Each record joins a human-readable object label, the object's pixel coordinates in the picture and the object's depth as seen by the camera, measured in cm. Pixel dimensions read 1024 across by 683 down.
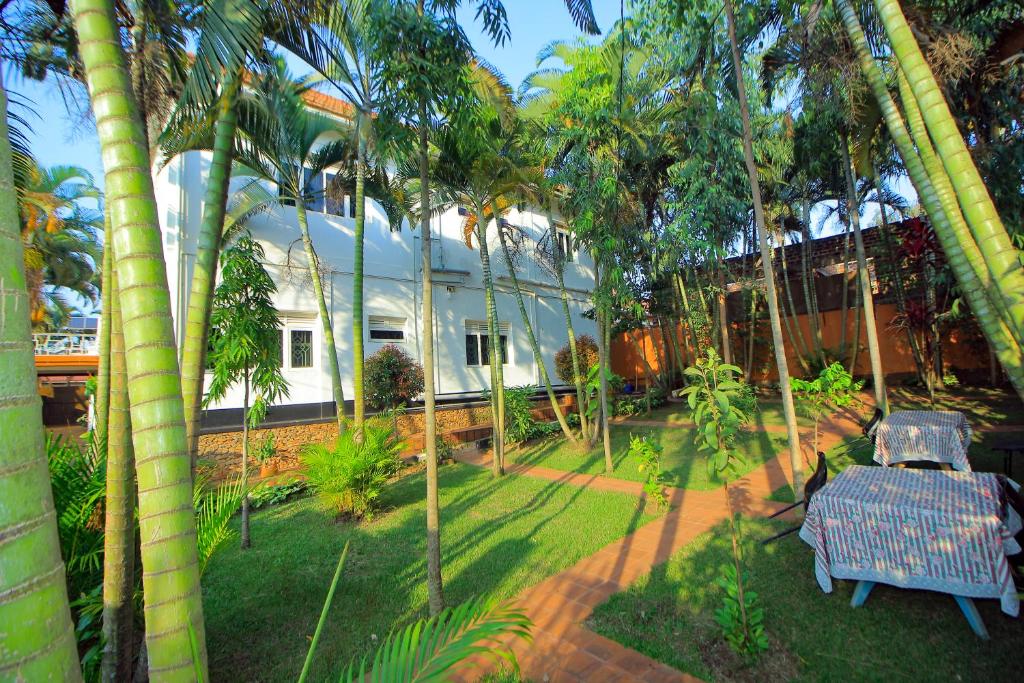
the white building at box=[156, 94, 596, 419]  980
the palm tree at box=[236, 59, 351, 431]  684
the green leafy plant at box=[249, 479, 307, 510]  754
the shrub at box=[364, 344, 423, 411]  1116
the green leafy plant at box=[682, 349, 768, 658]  296
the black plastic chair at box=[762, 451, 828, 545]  413
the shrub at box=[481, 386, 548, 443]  1146
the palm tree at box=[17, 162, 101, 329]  1153
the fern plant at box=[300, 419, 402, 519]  623
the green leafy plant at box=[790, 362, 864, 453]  662
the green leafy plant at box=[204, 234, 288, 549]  530
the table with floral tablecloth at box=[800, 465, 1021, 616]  294
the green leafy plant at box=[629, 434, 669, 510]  598
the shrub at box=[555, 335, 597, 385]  1686
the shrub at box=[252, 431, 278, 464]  849
